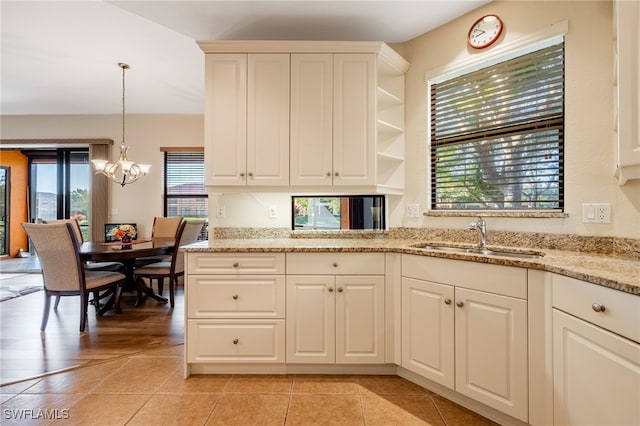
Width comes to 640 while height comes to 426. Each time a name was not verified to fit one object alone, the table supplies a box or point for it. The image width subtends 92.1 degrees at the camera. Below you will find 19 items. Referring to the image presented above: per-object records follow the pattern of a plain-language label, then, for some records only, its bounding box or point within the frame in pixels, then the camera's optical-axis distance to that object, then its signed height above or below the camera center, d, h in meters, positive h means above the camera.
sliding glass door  5.91 +0.55
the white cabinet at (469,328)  1.52 -0.63
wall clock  2.12 +1.27
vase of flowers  3.79 -0.26
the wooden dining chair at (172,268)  3.68 -0.66
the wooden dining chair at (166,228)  4.55 -0.22
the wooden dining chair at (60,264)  2.90 -0.49
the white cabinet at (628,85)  1.28 +0.54
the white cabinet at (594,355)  1.05 -0.54
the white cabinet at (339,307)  2.04 -0.62
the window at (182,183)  5.41 +0.53
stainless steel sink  1.80 -0.24
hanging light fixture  4.01 +0.63
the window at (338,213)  2.62 +0.00
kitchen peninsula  1.44 -0.60
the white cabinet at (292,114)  2.30 +0.74
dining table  3.06 -0.41
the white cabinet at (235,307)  2.06 -0.63
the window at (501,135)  1.93 +0.54
